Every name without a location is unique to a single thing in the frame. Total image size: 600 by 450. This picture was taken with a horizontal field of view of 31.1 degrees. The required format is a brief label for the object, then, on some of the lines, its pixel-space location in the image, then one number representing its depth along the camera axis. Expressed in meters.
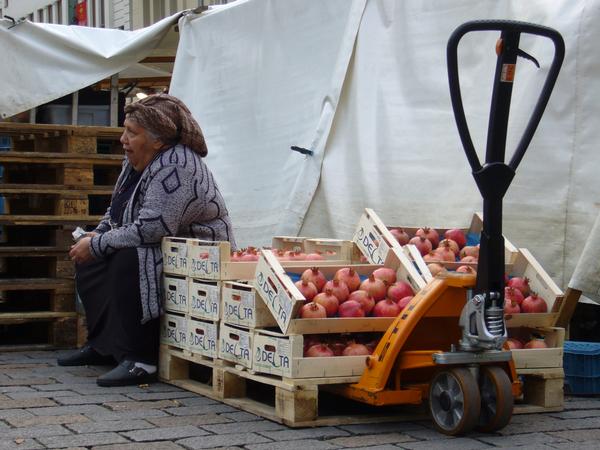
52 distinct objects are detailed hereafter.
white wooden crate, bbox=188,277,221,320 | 5.66
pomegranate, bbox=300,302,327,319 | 4.97
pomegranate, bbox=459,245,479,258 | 5.93
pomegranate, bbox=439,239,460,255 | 6.00
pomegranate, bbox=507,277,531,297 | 5.55
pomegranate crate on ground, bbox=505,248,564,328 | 5.38
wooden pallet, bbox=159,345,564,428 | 4.88
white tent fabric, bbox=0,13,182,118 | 9.08
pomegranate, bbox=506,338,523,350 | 5.33
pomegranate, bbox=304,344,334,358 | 4.95
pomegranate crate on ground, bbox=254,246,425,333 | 4.90
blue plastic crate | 5.78
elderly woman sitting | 6.14
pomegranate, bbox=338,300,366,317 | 5.09
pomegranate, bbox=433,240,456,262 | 5.83
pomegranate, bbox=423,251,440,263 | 5.73
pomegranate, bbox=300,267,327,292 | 5.26
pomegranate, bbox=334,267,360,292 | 5.30
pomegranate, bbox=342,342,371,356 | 5.02
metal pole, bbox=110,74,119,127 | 9.45
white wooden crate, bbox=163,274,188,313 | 6.04
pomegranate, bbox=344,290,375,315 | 5.15
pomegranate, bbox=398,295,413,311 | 5.18
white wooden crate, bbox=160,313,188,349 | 6.02
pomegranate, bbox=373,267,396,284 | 5.38
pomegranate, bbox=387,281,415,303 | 5.23
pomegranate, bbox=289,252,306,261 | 5.93
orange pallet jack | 4.61
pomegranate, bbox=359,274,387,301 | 5.24
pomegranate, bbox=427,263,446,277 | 5.45
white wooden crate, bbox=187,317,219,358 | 5.66
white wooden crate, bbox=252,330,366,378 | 4.87
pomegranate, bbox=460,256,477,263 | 5.76
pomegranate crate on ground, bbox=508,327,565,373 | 5.26
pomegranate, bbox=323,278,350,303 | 5.13
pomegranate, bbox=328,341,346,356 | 5.04
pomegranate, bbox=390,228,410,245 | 6.23
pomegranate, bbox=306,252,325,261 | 5.94
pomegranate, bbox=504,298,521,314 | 5.34
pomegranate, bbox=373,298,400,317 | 5.14
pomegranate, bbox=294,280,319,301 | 5.13
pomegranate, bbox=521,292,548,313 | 5.44
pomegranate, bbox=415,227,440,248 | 6.20
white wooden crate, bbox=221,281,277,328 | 5.25
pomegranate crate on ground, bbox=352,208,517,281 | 5.52
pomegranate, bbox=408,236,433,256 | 6.05
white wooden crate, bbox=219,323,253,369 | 5.30
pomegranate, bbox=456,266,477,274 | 5.15
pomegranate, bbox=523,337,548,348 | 5.39
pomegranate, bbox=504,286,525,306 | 5.42
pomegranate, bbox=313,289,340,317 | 5.05
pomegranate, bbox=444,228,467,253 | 6.23
